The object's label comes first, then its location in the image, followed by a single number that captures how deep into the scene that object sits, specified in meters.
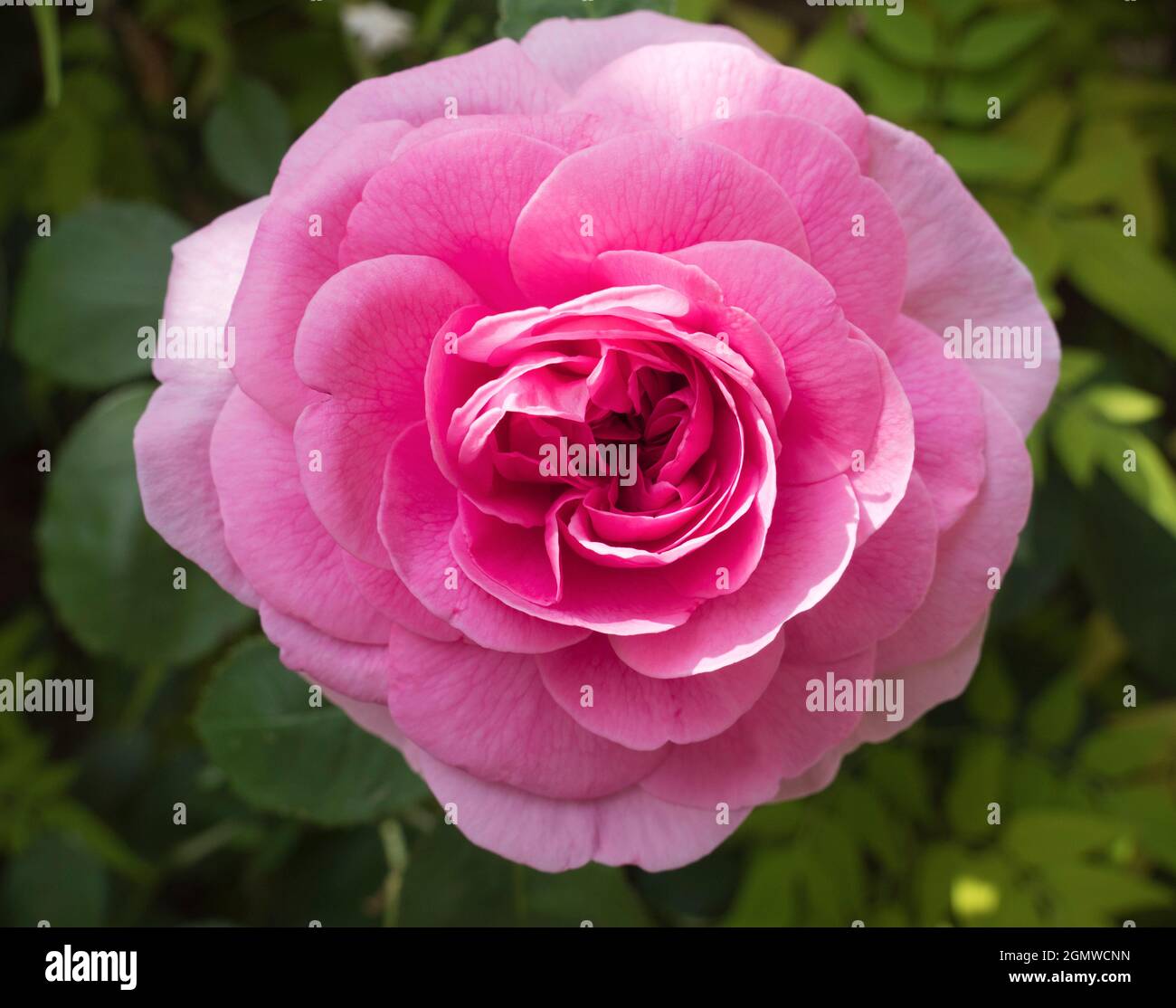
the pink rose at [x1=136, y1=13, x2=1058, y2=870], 0.23
